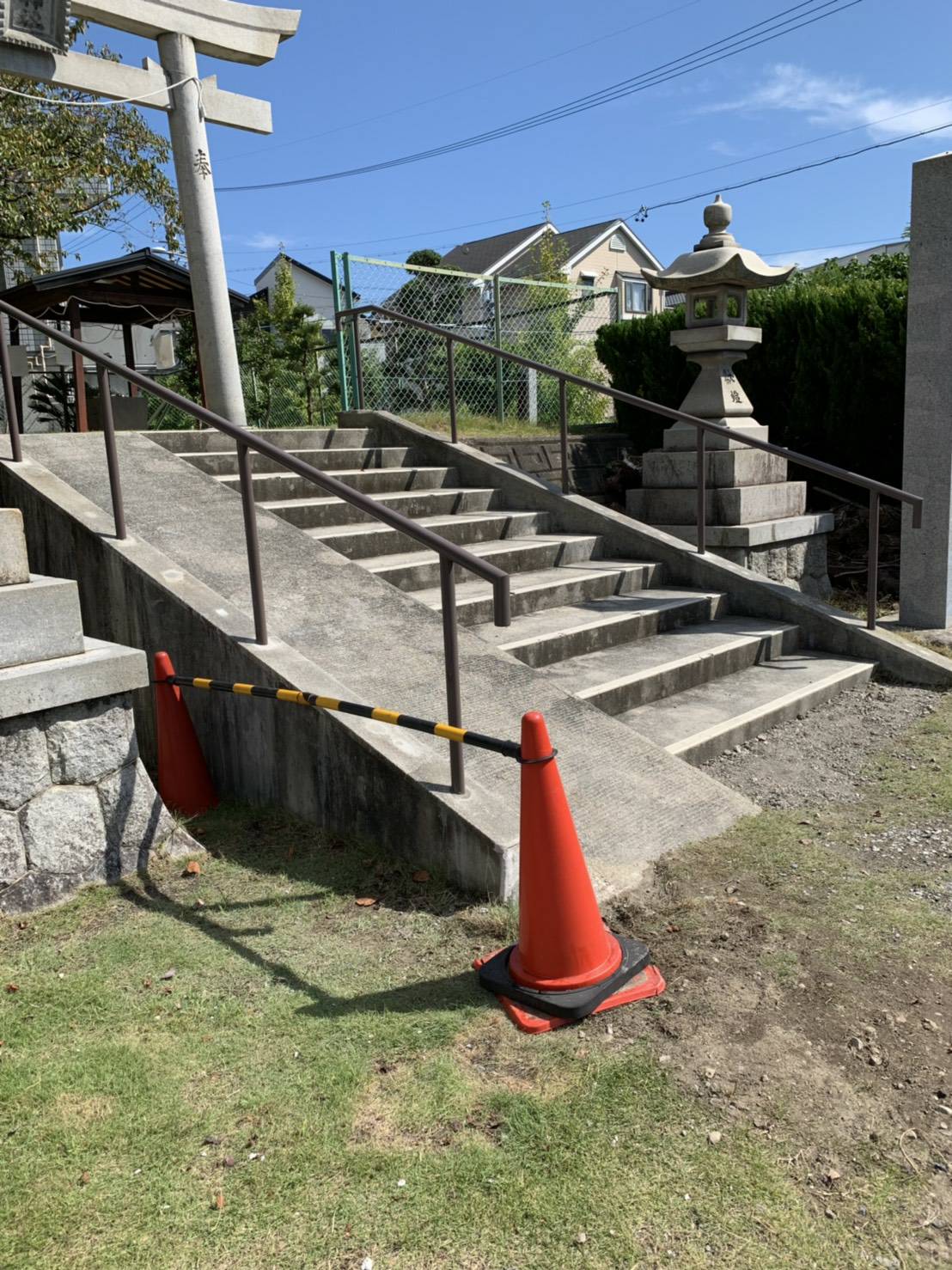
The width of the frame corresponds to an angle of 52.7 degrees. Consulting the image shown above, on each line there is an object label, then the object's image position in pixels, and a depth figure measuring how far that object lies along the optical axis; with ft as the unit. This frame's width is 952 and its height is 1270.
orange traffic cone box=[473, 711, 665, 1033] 8.50
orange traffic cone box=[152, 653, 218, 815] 12.88
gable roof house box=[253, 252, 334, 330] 142.10
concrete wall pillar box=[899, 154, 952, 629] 19.77
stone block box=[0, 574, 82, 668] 10.09
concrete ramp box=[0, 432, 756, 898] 10.89
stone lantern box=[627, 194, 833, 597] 23.26
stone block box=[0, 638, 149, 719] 9.93
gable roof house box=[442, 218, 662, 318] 122.01
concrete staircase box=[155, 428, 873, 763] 15.88
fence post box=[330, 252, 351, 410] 28.40
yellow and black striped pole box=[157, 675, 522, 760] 8.82
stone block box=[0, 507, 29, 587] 10.18
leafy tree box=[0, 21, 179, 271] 46.55
